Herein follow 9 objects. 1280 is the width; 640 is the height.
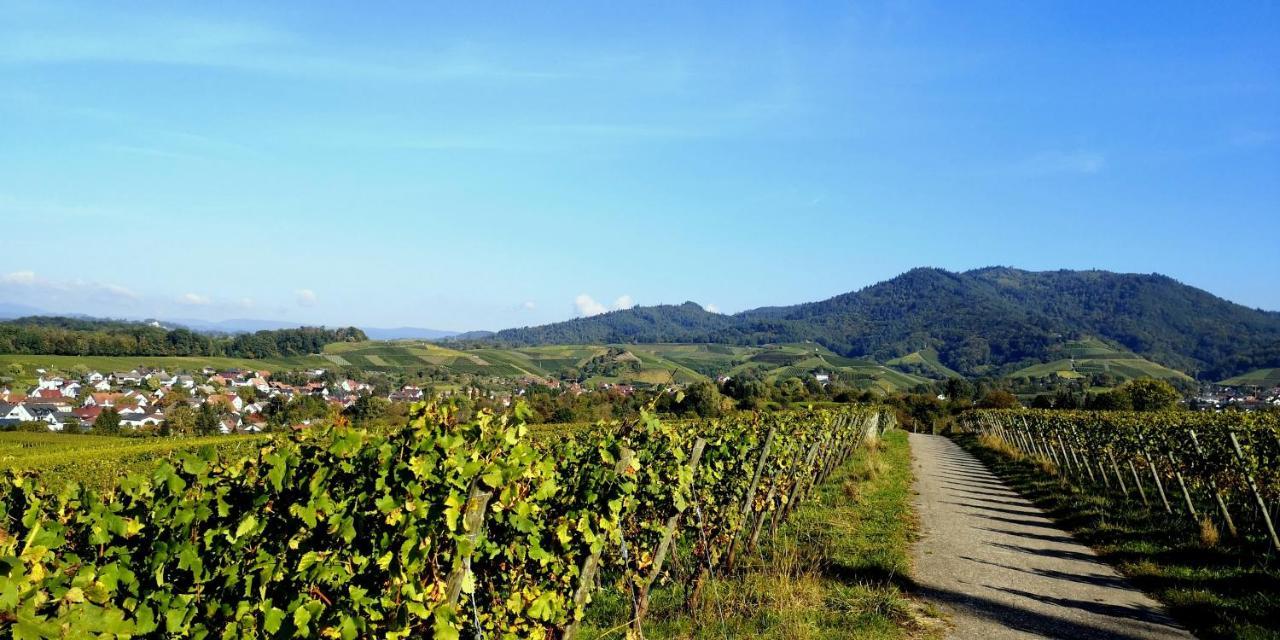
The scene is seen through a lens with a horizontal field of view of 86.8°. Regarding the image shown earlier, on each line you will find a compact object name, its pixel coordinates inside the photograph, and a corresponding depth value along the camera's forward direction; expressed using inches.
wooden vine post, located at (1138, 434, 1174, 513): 483.8
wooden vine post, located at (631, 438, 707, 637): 234.1
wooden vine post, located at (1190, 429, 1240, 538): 392.5
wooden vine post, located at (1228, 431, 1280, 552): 344.8
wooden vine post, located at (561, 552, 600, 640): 185.0
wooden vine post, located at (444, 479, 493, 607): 138.9
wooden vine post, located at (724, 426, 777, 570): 325.1
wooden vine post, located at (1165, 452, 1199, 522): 431.8
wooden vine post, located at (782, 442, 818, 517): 482.2
